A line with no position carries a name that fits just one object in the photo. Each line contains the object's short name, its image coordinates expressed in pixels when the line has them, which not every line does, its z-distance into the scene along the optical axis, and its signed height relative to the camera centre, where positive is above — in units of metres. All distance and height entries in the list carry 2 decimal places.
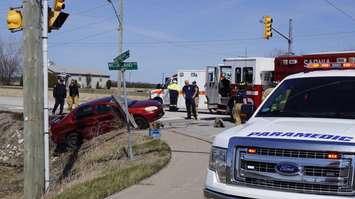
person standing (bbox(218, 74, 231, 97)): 26.81 -0.52
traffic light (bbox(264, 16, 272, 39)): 34.12 +3.02
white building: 140.62 -0.50
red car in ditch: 19.23 -1.62
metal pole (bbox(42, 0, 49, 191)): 9.97 -0.13
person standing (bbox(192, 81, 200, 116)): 25.64 -0.91
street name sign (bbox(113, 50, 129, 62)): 12.24 +0.40
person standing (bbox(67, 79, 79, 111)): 29.38 -0.99
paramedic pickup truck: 4.83 -0.71
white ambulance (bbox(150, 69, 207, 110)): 32.56 -0.70
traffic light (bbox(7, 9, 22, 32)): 10.16 +0.98
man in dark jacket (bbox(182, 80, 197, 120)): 25.44 -0.96
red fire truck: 17.03 +0.54
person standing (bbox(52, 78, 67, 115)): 27.83 -0.90
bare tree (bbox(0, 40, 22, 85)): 113.75 +1.41
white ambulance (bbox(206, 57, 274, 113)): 25.05 +0.05
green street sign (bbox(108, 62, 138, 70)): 12.09 +0.20
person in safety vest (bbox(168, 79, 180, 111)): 32.35 -1.06
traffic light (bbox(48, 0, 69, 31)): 10.60 +1.06
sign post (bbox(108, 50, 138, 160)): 12.11 +0.24
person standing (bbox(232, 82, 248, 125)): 19.33 -0.90
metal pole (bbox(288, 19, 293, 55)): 42.50 +2.84
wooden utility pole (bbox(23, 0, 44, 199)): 9.73 -0.39
